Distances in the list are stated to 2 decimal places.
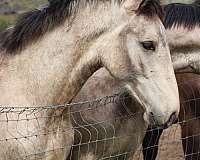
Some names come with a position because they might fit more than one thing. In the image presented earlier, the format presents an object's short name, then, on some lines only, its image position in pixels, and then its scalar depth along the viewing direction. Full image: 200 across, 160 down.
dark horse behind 7.34
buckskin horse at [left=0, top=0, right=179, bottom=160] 5.45
